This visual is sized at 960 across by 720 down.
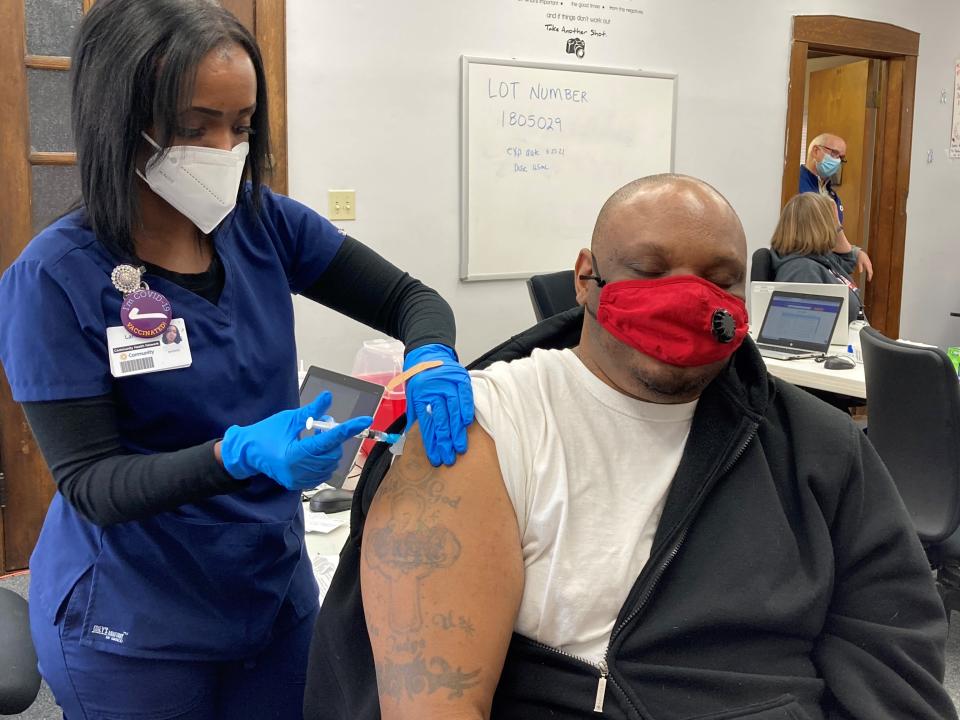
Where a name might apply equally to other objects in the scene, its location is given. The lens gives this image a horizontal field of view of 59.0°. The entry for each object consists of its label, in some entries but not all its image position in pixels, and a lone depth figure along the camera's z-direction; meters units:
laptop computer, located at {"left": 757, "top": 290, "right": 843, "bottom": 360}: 3.39
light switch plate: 3.40
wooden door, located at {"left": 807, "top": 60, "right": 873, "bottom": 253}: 5.54
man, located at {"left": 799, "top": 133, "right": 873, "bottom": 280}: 4.85
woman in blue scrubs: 1.03
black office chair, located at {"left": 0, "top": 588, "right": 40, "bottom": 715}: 1.13
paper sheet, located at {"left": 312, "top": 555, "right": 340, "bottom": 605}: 1.52
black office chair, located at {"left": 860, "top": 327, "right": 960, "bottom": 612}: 2.12
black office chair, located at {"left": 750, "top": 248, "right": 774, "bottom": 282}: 4.16
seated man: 0.98
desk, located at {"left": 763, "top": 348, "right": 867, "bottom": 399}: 2.90
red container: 1.87
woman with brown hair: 3.95
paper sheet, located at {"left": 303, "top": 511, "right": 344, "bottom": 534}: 1.74
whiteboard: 3.66
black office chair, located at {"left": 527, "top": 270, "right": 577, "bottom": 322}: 3.28
